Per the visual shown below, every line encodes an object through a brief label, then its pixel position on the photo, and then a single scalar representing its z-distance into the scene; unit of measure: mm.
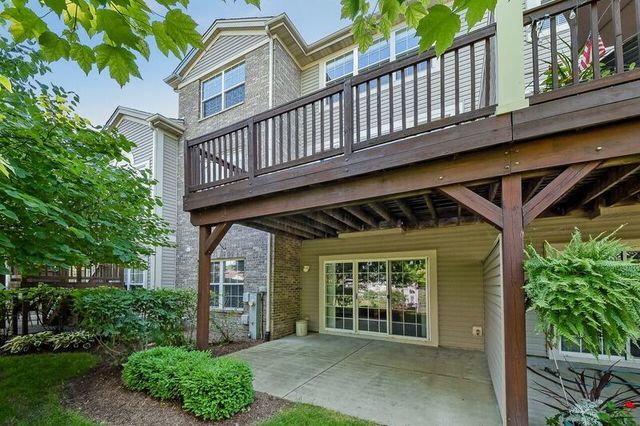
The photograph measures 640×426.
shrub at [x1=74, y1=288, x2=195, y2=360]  5156
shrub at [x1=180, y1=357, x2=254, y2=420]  3672
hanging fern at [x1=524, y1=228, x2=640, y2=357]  2271
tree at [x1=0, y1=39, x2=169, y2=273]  3355
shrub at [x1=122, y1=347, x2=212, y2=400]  4098
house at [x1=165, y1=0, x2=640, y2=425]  2867
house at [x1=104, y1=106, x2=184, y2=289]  9867
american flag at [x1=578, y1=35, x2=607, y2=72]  3707
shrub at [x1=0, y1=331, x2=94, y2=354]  6668
